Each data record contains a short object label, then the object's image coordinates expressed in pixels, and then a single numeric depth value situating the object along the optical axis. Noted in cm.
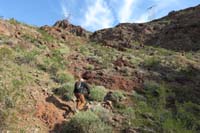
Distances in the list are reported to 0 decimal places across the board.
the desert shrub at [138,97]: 599
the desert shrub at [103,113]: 506
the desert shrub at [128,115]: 516
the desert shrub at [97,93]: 566
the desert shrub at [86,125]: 470
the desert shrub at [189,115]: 530
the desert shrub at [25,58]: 640
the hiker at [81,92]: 535
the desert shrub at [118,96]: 578
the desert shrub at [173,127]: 485
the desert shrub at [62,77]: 619
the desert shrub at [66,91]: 558
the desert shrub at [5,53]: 612
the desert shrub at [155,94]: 575
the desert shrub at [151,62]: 764
